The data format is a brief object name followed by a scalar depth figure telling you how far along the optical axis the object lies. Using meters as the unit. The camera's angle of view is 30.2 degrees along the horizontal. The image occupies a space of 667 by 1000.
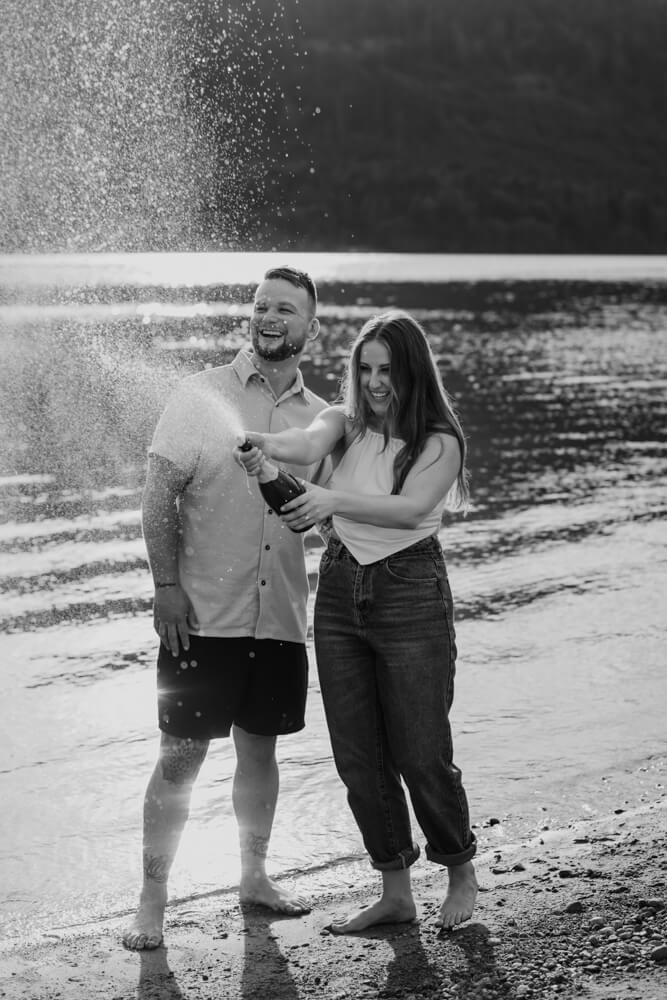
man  4.97
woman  4.70
